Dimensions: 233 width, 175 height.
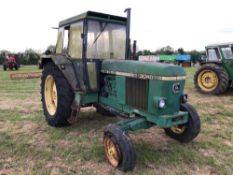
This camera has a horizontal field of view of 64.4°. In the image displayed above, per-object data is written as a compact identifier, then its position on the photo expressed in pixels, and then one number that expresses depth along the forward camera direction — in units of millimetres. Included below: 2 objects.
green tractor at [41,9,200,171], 2583
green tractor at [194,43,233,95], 6370
